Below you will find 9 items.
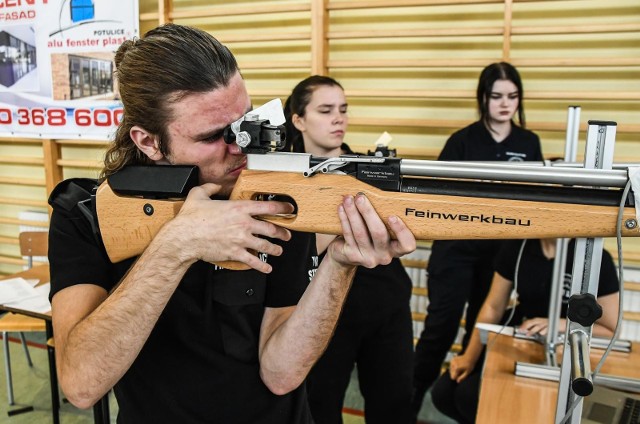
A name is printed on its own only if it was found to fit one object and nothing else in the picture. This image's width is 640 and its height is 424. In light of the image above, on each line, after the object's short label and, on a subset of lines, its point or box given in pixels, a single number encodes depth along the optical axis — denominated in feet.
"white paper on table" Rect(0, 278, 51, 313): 6.53
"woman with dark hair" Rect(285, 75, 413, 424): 5.23
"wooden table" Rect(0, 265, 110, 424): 6.13
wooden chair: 7.33
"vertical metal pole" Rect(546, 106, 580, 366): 4.68
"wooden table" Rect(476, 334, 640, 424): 3.81
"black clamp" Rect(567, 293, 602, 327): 2.45
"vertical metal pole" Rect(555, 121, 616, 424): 2.36
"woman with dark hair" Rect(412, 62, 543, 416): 7.88
